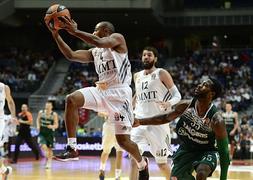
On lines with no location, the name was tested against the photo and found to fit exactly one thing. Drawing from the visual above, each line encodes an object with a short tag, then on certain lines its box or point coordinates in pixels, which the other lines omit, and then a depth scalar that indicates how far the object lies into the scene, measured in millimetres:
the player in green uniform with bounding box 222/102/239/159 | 14680
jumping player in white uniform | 6441
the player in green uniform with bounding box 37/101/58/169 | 13969
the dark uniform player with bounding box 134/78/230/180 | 5762
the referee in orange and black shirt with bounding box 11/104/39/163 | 15891
